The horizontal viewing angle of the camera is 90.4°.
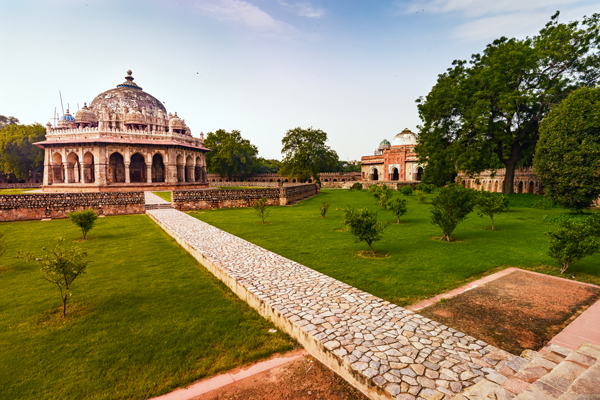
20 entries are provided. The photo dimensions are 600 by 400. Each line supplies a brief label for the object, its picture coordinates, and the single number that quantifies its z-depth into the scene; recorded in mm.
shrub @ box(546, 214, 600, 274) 6332
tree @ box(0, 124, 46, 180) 36188
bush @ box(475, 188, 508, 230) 11164
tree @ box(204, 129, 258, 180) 43719
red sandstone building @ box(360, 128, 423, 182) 43344
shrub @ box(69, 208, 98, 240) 10148
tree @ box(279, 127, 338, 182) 36125
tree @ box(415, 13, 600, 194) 18594
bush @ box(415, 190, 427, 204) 20875
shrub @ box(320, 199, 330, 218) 14848
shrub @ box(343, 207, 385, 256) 7770
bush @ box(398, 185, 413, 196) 28188
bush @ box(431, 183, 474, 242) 9449
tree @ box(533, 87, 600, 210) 13242
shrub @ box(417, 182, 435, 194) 26875
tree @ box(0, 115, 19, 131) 46584
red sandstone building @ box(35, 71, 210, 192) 27469
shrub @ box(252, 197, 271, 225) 13642
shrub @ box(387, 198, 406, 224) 13039
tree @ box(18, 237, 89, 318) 4723
